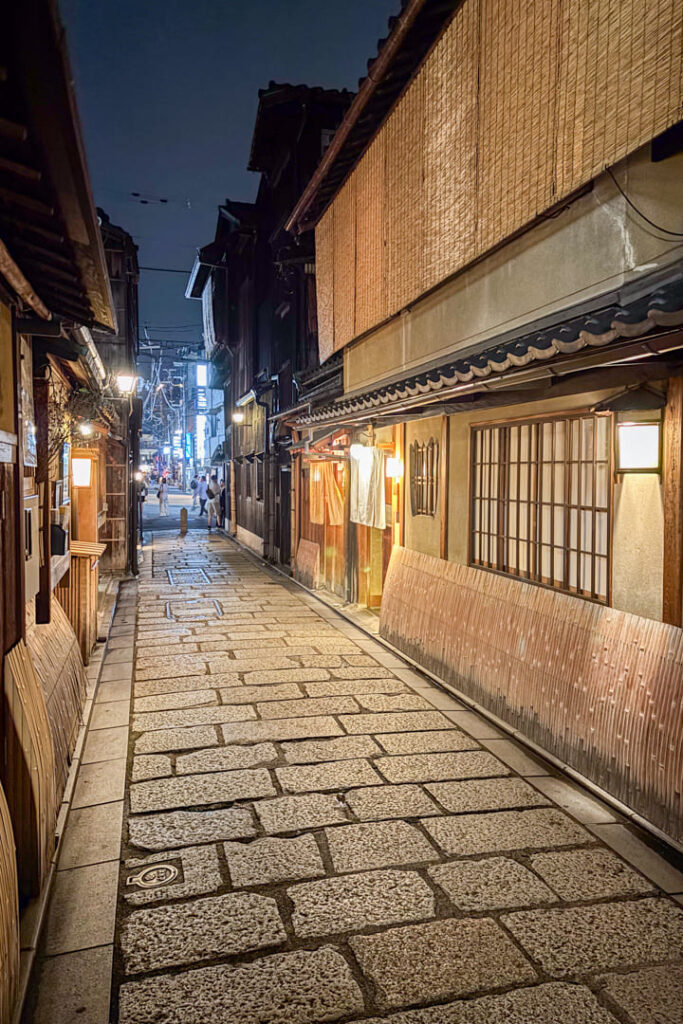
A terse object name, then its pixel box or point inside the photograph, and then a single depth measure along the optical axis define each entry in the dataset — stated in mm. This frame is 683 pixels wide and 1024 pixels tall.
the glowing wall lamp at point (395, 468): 12562
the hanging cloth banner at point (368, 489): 13094
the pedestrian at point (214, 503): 38831
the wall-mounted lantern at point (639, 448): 5879
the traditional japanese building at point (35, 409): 2918
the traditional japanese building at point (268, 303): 21375
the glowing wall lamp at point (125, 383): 17348
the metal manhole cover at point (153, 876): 4887
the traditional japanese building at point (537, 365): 5742
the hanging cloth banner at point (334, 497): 17094
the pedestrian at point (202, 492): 46375
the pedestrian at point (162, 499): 46875
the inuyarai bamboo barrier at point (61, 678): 6367
